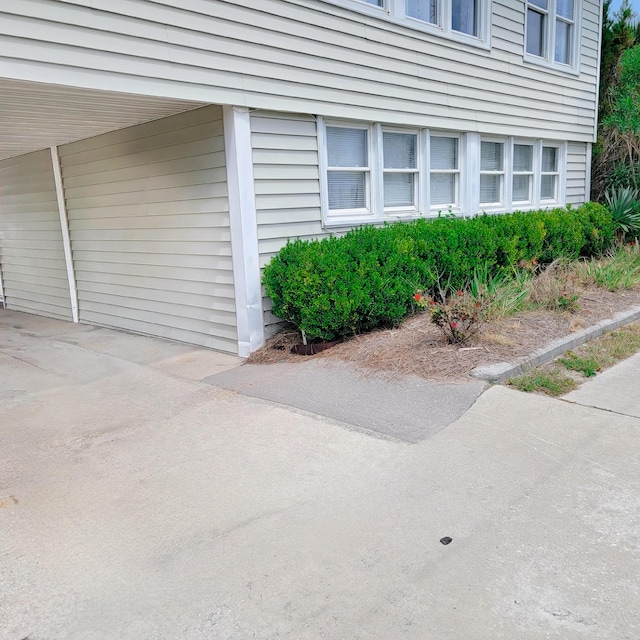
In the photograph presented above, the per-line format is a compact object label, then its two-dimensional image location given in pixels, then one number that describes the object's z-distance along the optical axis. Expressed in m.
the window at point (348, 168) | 7.22
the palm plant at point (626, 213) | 11.15
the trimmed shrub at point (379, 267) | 6.03
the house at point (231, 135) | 5.30
